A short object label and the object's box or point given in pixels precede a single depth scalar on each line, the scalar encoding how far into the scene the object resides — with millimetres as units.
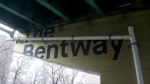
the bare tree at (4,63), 26625
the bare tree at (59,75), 29552
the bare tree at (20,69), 28669
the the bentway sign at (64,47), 5832
